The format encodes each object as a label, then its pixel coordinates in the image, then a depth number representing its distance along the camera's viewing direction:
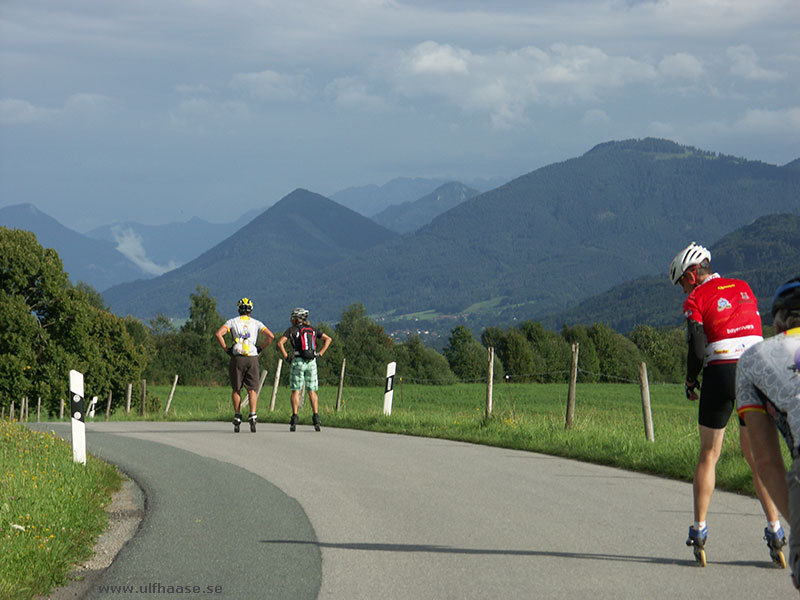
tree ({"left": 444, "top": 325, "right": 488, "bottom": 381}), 113.44
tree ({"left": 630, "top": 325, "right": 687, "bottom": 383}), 123.94
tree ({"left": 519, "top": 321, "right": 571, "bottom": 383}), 115.69
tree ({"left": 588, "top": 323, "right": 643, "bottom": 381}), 118.44
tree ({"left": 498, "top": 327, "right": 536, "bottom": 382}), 112.50
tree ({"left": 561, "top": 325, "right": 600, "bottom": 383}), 114.25
